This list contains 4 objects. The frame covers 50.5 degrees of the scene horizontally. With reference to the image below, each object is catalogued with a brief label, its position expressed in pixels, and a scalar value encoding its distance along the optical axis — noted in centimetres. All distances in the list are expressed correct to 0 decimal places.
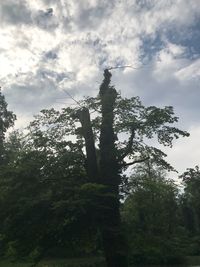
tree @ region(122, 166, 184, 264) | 840
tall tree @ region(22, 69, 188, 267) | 895
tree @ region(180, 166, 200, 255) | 3205
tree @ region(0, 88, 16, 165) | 2164
